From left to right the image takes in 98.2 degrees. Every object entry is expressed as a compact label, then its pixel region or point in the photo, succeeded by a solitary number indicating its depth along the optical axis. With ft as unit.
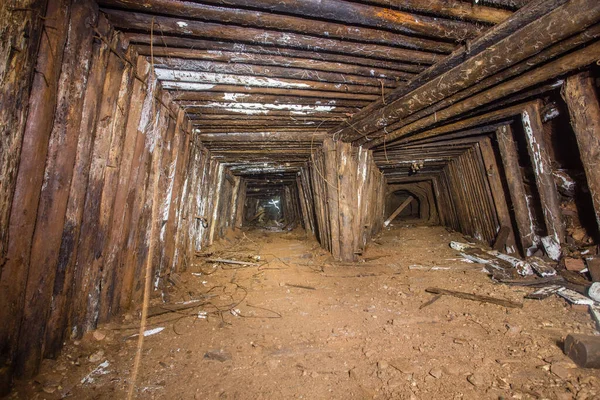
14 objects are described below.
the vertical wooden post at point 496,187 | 18.04
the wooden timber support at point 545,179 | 13.17
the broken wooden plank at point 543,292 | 10.91
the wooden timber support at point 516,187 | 15.54
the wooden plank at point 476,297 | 10.36
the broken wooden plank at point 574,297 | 9.89
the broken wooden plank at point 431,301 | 10.85
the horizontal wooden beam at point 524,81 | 8.75
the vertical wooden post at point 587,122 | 9.97
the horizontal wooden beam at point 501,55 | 6.84
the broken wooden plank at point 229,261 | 18.63
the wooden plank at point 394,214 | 39.73
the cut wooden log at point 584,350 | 6.47
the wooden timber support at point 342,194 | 18.29
